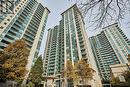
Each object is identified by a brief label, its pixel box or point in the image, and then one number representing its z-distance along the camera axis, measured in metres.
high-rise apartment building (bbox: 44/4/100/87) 30.21
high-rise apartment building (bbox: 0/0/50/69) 23.91
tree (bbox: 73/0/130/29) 1.74
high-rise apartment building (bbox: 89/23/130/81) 43.18
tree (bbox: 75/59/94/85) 17.42
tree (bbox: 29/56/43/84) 18.46
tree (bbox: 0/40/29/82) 10.13
